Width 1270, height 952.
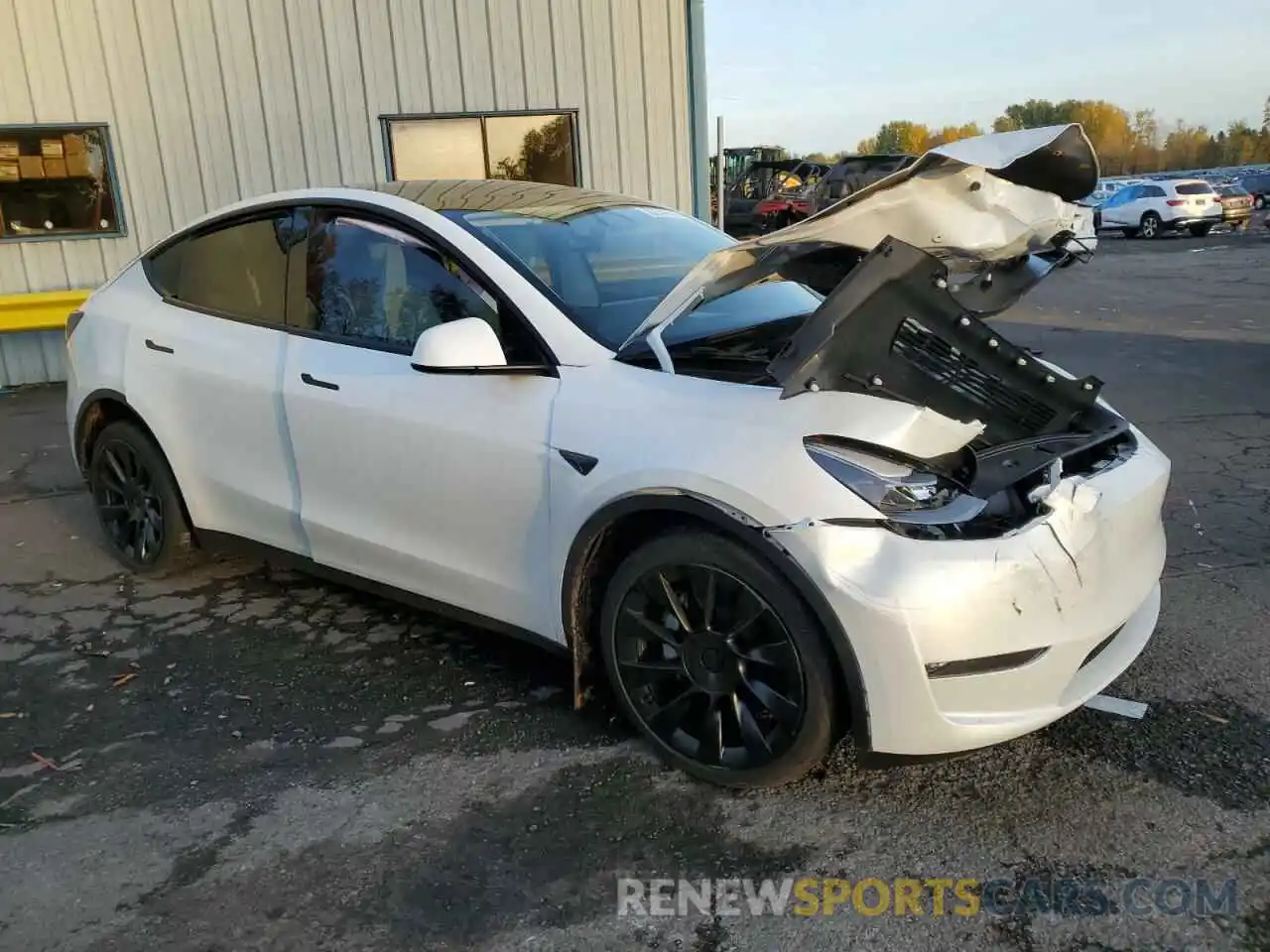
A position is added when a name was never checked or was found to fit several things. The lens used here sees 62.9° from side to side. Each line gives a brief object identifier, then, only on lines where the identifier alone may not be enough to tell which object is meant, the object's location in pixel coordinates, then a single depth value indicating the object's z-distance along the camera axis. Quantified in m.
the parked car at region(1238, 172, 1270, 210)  36.81
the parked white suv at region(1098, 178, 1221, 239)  27.05
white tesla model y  2.54
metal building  9.21
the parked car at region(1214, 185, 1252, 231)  27.81
